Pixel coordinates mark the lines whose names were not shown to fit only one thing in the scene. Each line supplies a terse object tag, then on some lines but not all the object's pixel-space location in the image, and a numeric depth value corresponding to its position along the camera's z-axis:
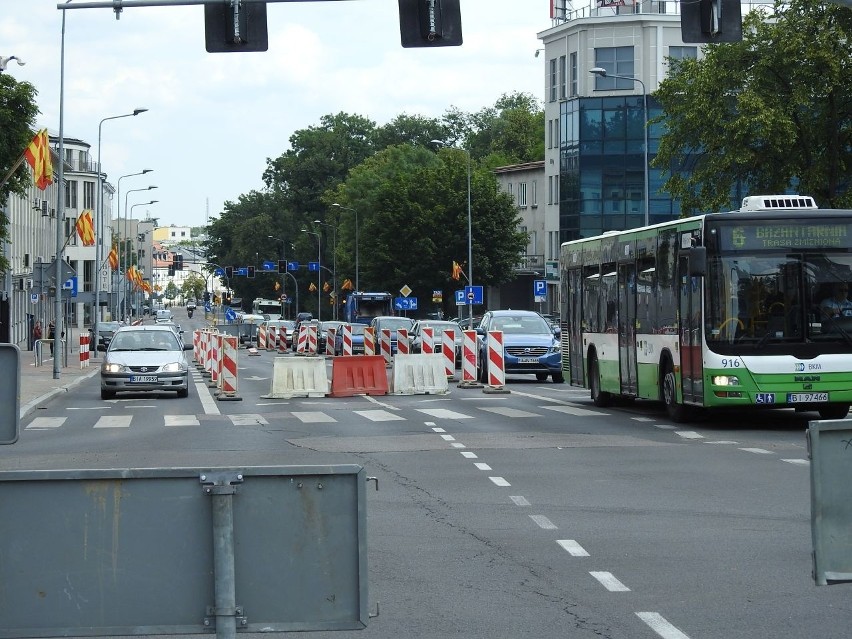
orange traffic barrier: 31.91
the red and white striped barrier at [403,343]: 40.16
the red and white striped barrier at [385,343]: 53.28
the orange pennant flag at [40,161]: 37.34
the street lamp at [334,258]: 121.72
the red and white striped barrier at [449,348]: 38.19
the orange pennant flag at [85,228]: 52.03
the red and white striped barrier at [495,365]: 32.47
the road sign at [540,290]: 63.33
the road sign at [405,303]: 82.31
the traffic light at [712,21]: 17.09
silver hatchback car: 31.38
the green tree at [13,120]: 46.31
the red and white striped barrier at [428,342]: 38.15
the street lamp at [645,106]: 79.29
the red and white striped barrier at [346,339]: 60.66
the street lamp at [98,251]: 57.34
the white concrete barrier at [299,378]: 31.20
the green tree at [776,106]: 40.84
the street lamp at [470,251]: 75.81
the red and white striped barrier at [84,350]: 50.44
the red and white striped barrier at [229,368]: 30.70
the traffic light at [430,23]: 17.12
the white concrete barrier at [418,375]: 32.38
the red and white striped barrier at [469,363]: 34.91
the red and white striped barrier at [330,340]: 66.19
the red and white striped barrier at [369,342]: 52.25
